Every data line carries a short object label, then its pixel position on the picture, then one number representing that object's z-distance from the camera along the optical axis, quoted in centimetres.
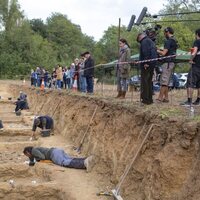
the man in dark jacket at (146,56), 1084
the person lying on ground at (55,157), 1280
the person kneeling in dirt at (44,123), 1803
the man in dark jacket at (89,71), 1759
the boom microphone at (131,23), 1271
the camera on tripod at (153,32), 1162
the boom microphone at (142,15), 1188
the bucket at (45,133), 1831
